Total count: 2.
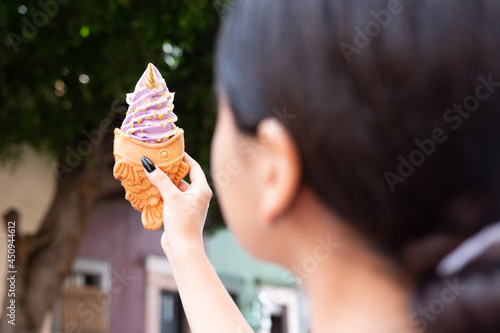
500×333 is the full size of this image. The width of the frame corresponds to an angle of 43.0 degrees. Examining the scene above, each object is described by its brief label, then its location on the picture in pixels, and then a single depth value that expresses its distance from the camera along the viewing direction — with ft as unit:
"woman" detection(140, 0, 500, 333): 2.45
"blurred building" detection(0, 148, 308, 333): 29.43
